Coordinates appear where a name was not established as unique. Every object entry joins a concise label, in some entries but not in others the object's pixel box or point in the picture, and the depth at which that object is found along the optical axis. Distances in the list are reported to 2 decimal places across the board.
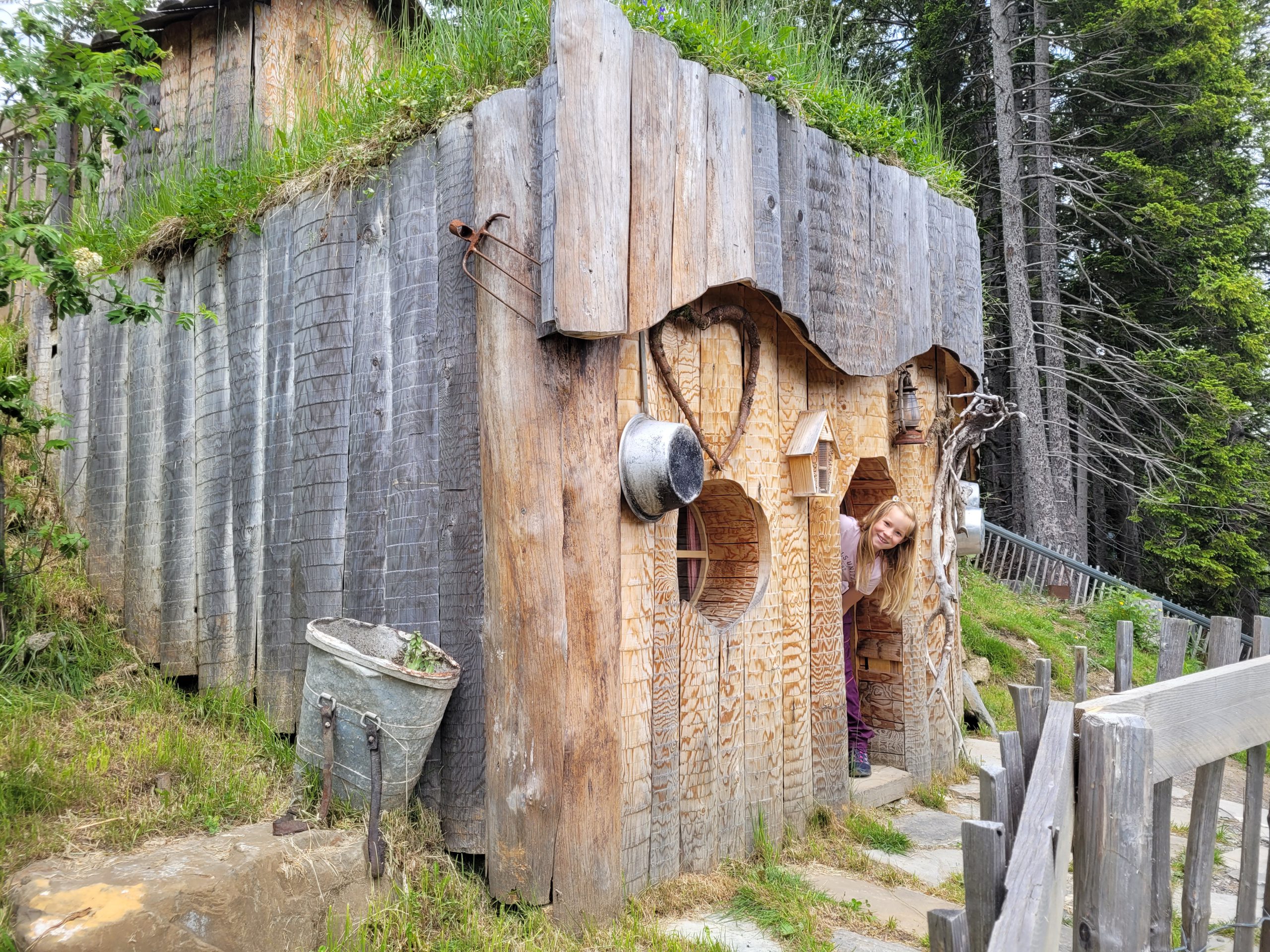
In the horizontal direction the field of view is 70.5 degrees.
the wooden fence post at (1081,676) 3.38
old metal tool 3.54
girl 5.29
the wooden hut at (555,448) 3.53
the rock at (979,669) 8.46
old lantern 5.67
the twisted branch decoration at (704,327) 4.07
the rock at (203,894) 2.71
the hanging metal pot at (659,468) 3.63
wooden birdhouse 4.67
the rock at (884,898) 3.79
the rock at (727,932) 3.41
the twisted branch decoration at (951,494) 5.71
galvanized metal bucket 3.32
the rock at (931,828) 4.79
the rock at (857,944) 3.47
